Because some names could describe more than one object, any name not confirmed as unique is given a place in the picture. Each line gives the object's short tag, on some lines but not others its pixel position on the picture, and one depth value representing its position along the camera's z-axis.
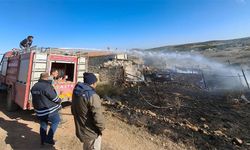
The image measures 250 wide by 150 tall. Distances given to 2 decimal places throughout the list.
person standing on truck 5.93
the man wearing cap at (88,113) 1.81
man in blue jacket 2.68
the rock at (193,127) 3.66
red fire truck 3.95
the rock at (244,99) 6.17
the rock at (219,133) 3.48
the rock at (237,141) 3.12
